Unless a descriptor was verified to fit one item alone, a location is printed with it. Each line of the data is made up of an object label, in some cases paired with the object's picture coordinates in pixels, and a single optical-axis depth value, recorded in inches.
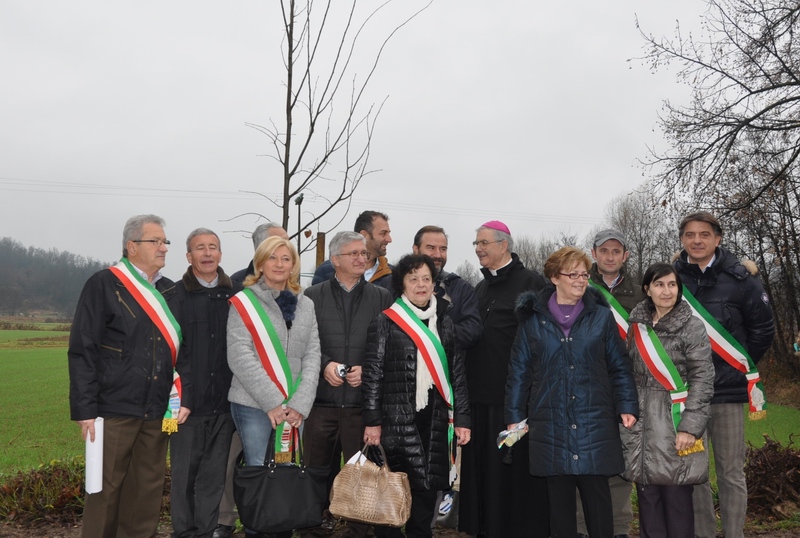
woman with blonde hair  163.8
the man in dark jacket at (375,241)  222.1
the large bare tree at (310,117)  190.9
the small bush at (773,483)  227.5
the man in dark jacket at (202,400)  173.8
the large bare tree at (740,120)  460.8
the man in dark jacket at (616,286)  185.9
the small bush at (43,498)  205.8
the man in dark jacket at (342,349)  176.2
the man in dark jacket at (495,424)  184.1
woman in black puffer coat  164.7
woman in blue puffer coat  150.7
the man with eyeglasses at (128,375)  152.8
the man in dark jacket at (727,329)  173.5
